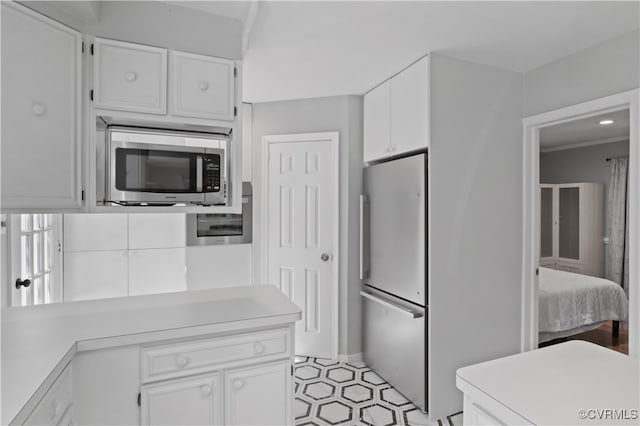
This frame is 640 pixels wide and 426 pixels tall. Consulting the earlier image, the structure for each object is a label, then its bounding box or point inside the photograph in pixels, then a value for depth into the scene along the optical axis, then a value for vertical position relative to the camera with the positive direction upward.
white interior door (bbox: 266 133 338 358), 3.20 -0.18
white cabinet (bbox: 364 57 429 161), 2.33 +0.72
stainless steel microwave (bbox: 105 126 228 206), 1.72 +0.22
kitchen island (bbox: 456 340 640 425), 0.97 -0.55
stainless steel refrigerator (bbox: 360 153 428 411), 2.37 -0.46
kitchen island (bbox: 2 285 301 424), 1.28 -0.60
